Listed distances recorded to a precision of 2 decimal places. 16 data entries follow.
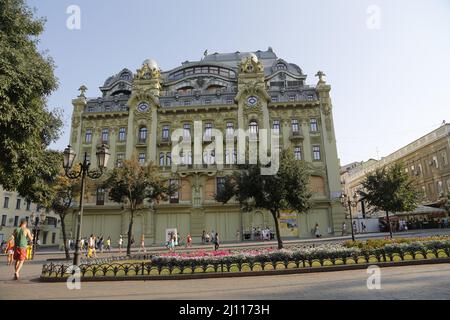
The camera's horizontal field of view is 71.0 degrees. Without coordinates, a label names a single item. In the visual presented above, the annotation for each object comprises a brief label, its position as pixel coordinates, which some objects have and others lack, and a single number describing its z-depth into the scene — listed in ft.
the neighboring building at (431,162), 138.09
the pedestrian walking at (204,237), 111.86
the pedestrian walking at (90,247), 76.60
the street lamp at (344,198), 84.79
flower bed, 40.96
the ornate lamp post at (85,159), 40.86
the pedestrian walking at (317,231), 112.57
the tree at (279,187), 72.90
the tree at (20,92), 35.29
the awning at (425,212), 114.44
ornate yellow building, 119.03
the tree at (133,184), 79.61
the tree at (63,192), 76.48
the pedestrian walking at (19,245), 37.09
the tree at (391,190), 100.99
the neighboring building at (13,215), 170.09
